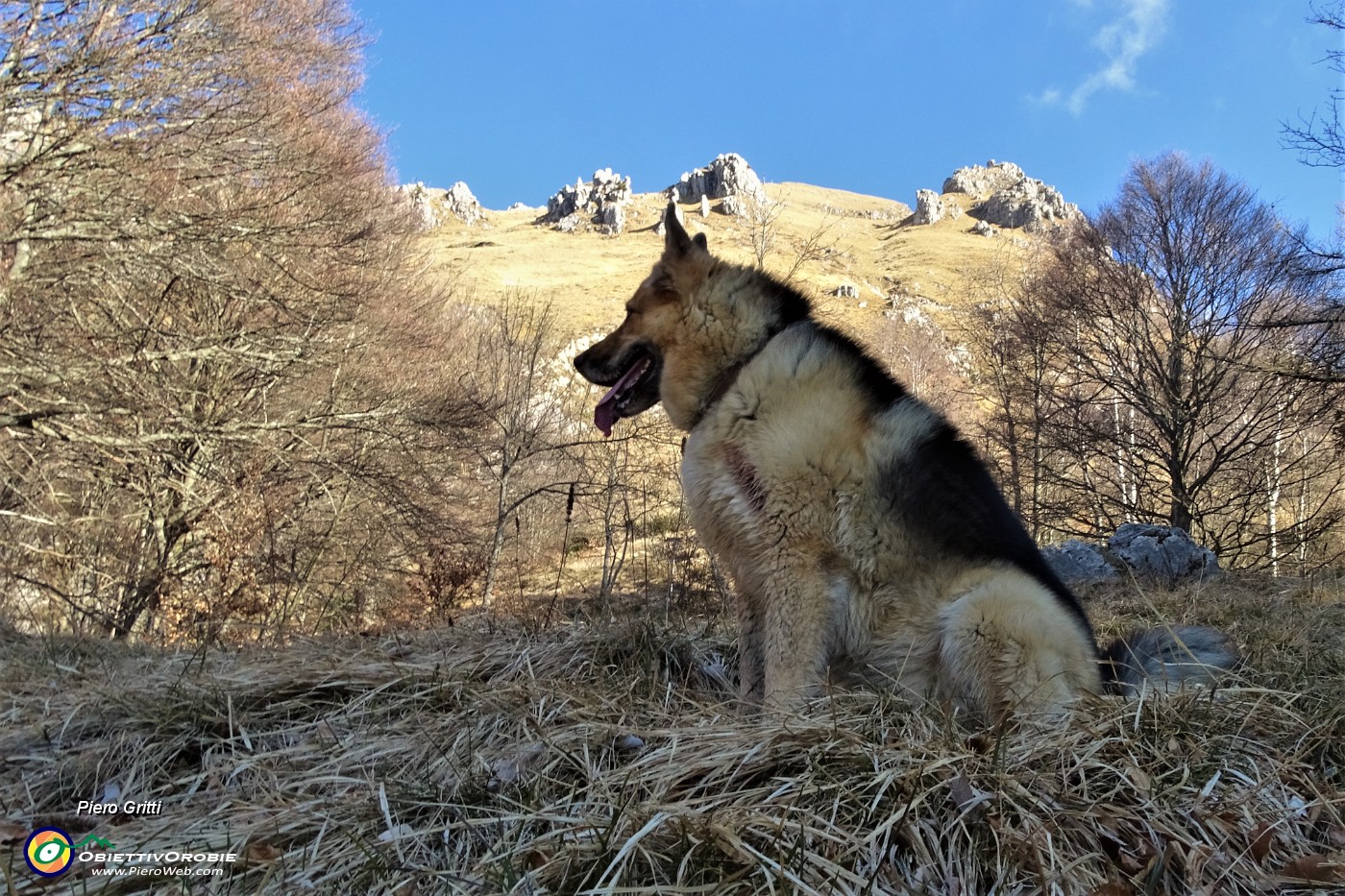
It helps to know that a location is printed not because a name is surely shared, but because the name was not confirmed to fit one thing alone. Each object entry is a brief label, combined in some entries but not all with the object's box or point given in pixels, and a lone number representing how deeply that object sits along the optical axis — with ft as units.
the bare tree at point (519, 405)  47.50
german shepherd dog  8.90
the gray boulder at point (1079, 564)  37.09
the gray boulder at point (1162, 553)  36.24
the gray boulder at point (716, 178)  425.28
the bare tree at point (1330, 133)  36.76
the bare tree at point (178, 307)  25.52
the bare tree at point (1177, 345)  52.21
